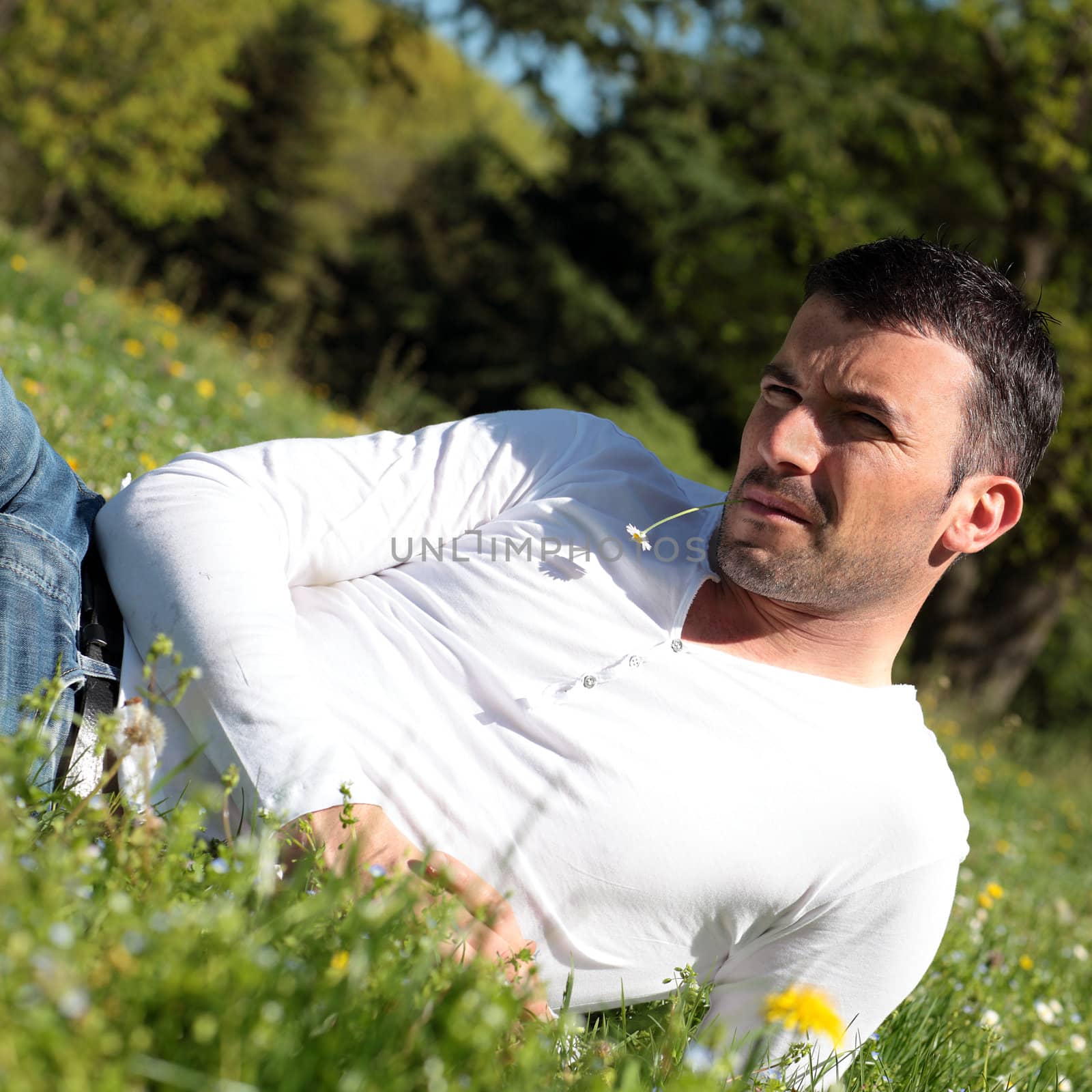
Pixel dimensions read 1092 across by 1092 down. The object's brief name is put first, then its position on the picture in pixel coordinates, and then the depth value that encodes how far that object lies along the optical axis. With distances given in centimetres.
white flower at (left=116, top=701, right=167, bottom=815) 244
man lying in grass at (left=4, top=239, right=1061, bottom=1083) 264
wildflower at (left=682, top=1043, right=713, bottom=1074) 237
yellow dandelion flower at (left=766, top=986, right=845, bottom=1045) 240
